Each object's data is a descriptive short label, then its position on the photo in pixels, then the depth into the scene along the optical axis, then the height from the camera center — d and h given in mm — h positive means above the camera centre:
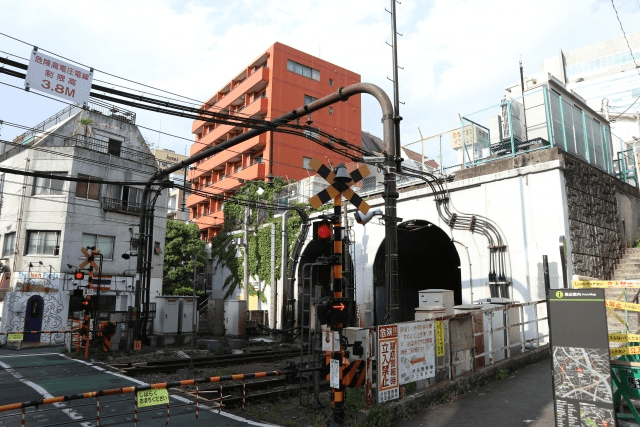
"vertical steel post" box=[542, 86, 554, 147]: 16703 +7066
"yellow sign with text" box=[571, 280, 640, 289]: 6808 +198
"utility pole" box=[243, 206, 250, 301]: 28975 +2117
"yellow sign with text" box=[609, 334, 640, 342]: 6055 -574
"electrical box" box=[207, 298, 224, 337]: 25531 -1299
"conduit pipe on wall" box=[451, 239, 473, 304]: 17828 +1550
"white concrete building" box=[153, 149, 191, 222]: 60341 +14543
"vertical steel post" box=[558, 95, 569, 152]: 17353 +6602
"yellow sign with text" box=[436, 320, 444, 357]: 9711 -942
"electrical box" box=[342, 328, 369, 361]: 7649 -819
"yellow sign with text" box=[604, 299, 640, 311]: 6397 -135
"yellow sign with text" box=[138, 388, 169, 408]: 6926 -1599
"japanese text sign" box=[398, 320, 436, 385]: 8688 -1133
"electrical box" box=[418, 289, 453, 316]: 12305 -105
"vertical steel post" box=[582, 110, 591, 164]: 18670 +6772
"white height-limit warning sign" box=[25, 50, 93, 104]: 8648 +4320
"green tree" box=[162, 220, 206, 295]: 35688 +3210
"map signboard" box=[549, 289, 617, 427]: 5699 -824
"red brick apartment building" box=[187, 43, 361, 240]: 42188 +18328
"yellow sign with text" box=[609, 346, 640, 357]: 6059 -747
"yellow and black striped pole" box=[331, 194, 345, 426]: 7379 +117
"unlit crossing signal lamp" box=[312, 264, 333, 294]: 8156 +362
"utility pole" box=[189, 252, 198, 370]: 21203 -751
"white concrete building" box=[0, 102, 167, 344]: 25562 +4335
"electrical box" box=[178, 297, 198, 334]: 21516 -909
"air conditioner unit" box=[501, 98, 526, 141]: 17578 +6992
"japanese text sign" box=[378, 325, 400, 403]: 8062 -1258
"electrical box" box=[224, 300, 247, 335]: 24250 -1233
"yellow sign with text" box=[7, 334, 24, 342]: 16711 -1636
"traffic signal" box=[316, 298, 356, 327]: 7488 -288
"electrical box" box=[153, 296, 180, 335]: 20953 -979
